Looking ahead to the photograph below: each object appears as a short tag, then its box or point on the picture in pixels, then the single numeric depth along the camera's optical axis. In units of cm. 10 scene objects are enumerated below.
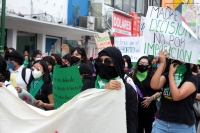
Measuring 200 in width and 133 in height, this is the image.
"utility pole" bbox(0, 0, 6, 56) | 1066
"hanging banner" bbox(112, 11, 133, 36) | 2143
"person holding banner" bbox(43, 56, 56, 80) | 800
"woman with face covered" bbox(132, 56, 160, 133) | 693
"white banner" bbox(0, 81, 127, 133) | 355
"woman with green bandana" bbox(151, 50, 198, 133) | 496
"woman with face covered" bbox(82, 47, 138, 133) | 371
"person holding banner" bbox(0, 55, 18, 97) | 426
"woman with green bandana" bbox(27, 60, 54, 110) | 578
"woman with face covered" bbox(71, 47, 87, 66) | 641
